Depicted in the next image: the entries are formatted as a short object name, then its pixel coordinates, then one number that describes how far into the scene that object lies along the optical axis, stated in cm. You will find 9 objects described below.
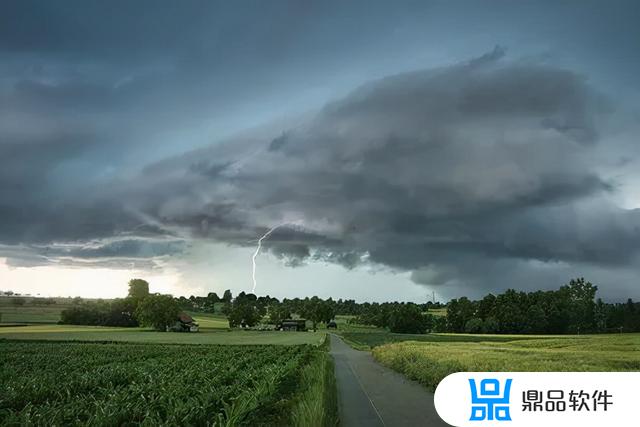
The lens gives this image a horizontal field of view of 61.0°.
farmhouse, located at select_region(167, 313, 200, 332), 13834
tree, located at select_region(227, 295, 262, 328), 17205
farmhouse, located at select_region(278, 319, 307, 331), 18062
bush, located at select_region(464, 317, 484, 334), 15012
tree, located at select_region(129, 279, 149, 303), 16412
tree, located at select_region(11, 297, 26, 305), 16512
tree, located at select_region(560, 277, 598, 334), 12850
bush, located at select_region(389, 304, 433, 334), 16838
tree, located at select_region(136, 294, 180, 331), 13825
